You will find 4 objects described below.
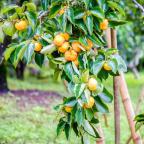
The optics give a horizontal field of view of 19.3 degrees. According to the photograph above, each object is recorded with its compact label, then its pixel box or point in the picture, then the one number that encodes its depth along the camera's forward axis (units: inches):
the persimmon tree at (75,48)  70.1
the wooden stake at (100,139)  94.7
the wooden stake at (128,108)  103.8
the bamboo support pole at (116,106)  107.0
